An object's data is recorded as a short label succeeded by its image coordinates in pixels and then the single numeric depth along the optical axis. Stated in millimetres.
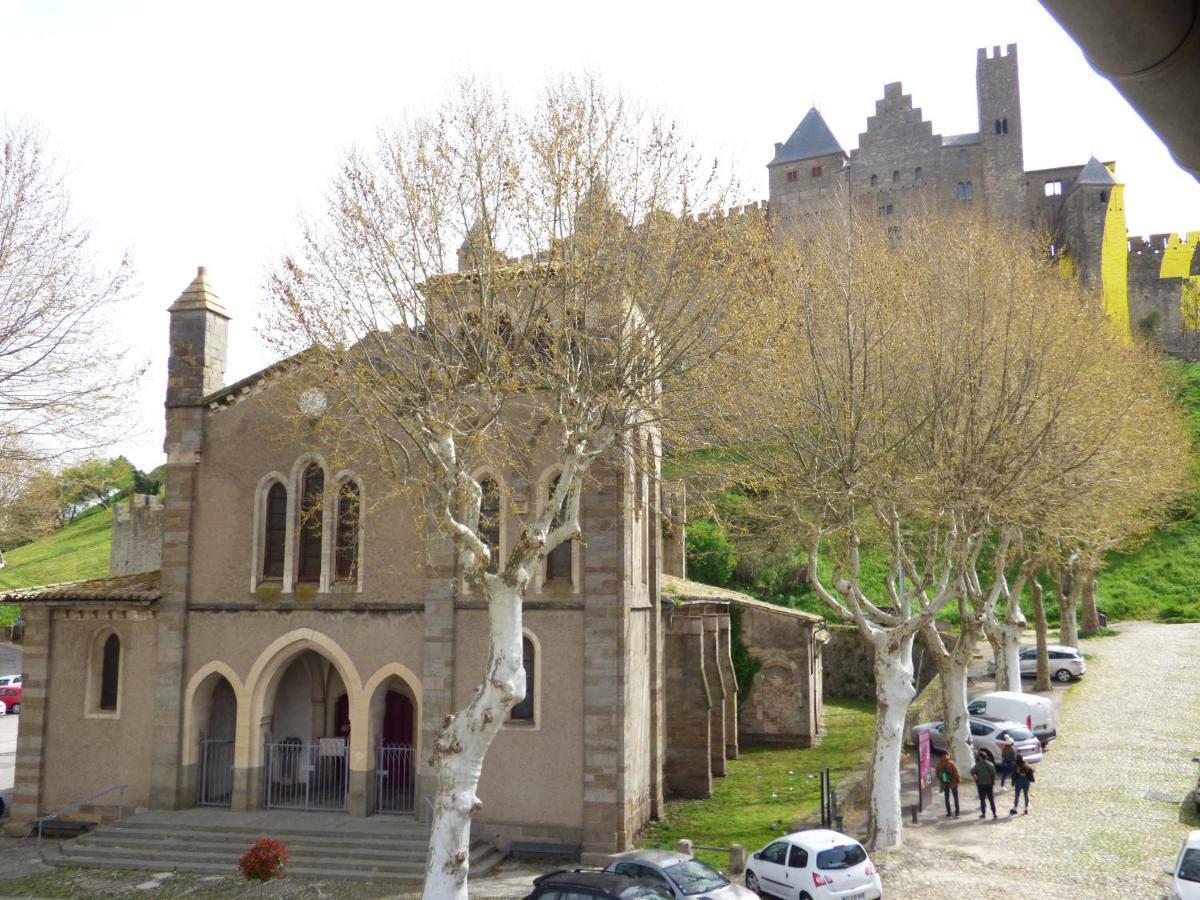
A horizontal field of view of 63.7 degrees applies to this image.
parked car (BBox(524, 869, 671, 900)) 13684
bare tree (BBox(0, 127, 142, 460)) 15766
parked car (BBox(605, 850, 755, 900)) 14703
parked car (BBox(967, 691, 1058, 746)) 26719
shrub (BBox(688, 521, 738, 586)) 47594
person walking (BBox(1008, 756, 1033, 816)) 20250
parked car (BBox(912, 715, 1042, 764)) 24281
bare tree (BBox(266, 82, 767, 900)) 15727
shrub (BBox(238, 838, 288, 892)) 15188
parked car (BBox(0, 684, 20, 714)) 42062
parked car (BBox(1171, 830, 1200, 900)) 13531
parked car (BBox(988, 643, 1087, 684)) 34719
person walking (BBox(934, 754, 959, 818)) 20594
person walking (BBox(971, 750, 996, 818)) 19891
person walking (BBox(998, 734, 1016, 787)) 22383
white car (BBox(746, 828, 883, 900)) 15312
